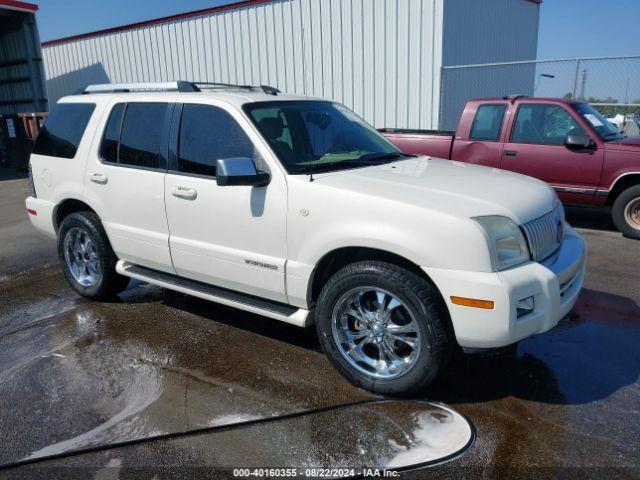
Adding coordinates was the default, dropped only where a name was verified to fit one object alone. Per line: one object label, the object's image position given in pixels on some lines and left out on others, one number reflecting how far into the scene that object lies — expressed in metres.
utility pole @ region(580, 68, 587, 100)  10.74
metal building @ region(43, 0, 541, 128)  11.59
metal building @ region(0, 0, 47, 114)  16.92
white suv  2.96
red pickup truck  7.02
